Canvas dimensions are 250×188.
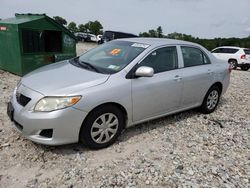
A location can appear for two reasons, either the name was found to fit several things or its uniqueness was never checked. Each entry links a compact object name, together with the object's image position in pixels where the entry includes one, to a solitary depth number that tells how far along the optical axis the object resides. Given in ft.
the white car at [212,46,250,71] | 49.57
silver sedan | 9.39
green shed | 24.61
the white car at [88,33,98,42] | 131.03
